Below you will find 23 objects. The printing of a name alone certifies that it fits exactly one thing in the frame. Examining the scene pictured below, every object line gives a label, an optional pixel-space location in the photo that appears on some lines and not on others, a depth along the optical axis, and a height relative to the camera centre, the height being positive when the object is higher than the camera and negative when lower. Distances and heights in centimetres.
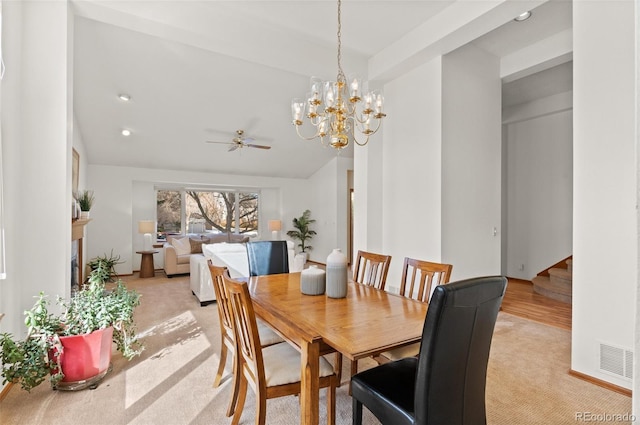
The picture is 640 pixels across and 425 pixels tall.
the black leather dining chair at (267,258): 302 -44
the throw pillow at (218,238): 693 -58
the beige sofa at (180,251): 608 -77
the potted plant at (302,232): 836 -52
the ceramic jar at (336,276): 195 -39
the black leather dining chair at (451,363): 110 -56
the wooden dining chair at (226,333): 180 -80
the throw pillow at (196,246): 638 -68
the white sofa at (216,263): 418 -74
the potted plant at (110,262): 580 -94
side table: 623 -105
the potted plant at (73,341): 199 -86
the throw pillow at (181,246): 618 -66
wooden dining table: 138 -54
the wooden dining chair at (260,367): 149 -79
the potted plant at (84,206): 436 +8
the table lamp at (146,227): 633 -31
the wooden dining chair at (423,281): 189 -45
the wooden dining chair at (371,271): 242 -48
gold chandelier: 236 +83
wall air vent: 216 -102
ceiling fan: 541 +122
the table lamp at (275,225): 796 -32
